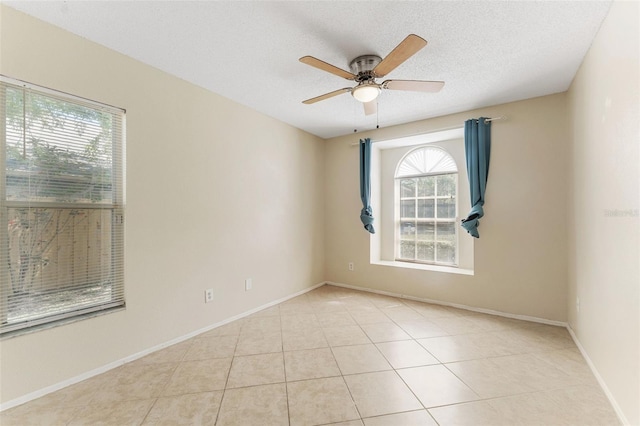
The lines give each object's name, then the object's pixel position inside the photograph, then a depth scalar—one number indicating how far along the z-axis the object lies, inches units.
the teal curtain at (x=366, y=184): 166.7
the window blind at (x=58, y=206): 69.1
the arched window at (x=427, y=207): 156.9
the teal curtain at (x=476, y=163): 130.2
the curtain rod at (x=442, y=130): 127.8
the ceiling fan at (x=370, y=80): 78.1
